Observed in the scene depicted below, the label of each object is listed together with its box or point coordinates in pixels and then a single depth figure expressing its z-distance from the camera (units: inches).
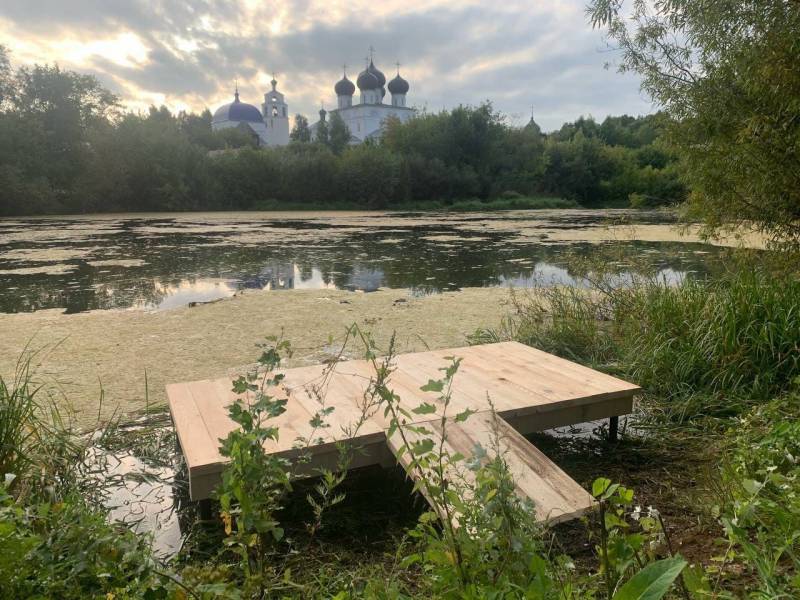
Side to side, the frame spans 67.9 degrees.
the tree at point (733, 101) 133.0
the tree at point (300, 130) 1840.6
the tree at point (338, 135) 1327.5
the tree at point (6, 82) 849.5
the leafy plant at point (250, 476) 38.0
